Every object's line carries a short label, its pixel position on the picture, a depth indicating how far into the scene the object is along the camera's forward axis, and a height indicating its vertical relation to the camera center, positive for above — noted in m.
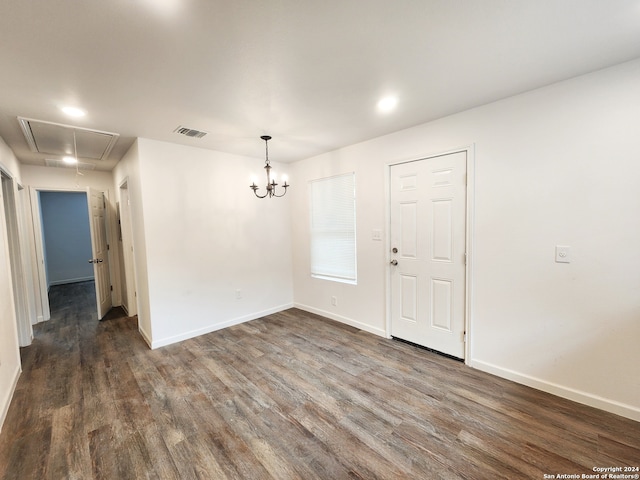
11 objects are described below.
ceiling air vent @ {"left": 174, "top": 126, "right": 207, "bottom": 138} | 2.78 +1.01
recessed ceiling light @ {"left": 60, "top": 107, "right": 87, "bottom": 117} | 2.25 +1.01
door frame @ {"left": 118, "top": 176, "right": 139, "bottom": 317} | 4.08 -0.39
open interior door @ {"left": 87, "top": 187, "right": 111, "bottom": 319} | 4.04 -0.33
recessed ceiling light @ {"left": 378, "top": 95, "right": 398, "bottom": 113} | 2.24 +1.02
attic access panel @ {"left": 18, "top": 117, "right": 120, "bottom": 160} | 2.57 +1.00
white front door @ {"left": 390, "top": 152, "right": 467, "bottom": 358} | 2.65 -0.35
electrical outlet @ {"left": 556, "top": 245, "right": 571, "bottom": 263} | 2.06 -0.30
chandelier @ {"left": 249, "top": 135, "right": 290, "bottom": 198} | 2.93 +0.46
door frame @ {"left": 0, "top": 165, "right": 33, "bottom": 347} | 3.25 -0.35
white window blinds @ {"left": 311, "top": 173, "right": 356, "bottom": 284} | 3.67 -0.09
